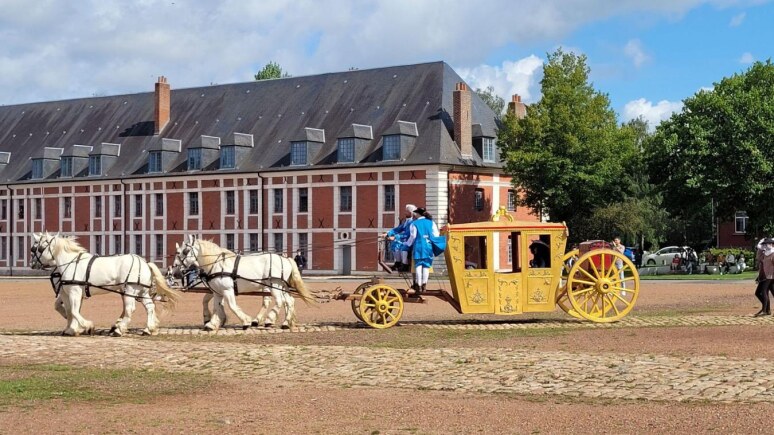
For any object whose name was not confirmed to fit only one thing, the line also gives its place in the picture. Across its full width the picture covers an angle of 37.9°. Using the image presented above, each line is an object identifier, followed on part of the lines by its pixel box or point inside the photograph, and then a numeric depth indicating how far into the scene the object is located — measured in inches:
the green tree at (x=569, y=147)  2016.5
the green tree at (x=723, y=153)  2006.6
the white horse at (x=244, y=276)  800.9
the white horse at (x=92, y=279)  759.1
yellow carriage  799.1
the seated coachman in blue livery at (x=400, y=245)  811.4
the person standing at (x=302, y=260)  1947.5
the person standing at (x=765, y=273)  853.8
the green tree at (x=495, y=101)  3368.1
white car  2332.7
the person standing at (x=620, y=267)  834.2
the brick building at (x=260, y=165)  2169.0
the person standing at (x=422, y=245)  804.0
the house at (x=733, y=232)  2704.2
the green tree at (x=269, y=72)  3324.3
